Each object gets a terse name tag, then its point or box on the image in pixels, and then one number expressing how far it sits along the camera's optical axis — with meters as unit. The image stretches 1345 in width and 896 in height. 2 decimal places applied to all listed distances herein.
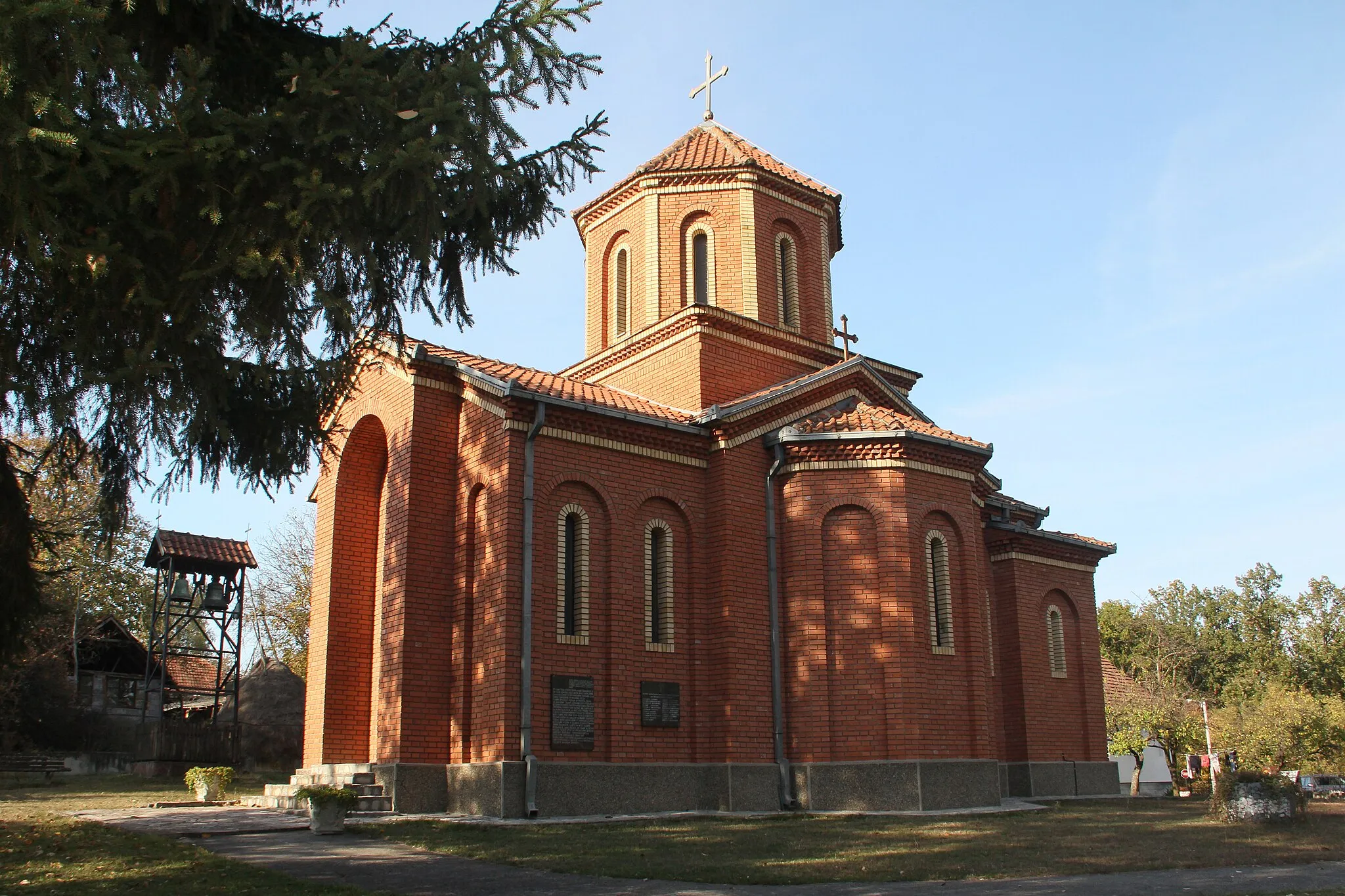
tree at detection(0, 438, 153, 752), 26.91
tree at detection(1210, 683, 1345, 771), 31.98
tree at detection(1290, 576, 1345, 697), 50.12
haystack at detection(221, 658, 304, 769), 25.55
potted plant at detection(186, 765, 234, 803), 15.95
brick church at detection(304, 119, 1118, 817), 14.37
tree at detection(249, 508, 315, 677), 35.62
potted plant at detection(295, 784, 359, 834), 11.51
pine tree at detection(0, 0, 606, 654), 5.89
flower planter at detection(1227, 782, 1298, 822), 13.14
